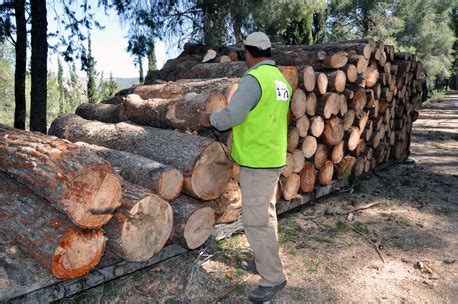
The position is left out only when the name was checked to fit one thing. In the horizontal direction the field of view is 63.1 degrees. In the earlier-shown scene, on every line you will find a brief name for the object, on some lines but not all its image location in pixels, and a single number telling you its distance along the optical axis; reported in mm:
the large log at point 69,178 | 2672
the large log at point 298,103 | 4695
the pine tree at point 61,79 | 40419
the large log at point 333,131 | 5371
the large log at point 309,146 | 4954
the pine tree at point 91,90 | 30169
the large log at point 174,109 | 3979
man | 2963
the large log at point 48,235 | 2664
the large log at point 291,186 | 4754
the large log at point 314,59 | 5562
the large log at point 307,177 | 5160
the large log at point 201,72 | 5758
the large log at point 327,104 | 5133
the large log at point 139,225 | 2998
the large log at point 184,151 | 3586
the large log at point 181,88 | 4371
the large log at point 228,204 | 3979
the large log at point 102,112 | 5434
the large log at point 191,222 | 3455
